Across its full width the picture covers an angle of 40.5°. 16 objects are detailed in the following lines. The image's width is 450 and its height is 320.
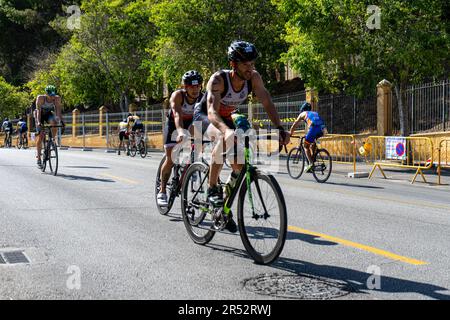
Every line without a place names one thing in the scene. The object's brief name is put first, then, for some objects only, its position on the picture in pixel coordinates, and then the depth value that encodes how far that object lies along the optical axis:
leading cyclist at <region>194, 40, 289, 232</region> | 5.90
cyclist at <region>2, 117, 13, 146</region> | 40.38
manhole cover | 4.78
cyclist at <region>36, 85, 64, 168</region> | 14.06
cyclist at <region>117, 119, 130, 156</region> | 29.14
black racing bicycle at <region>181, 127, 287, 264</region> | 5.50
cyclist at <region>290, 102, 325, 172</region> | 14.53
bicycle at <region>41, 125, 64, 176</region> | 14.46
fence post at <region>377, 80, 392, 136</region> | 22.62
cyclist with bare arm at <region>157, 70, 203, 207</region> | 7.91
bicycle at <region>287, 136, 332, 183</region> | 14.43
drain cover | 5.99
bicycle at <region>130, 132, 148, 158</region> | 26.76
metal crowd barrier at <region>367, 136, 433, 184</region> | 15.30
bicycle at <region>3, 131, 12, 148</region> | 41.36
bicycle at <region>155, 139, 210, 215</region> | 8.37
